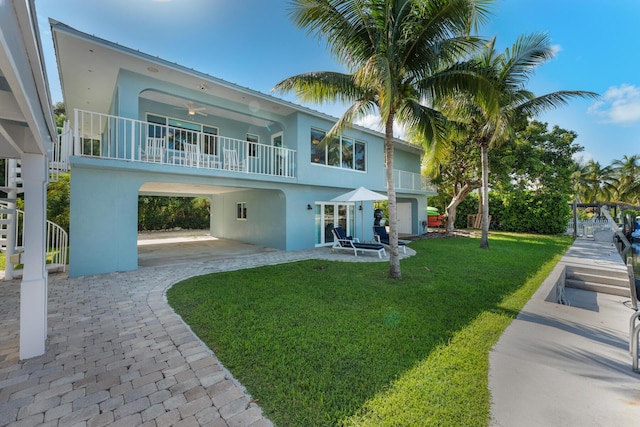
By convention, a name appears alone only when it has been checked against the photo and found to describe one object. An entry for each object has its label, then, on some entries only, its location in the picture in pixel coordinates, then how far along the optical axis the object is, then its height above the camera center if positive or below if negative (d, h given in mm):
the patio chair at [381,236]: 12652 -857
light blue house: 7770 +2385
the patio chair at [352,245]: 11055 -1165
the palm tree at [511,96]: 10508 +5165
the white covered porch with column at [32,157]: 2189 +861
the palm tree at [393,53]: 6426 +4385
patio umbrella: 11980 +979
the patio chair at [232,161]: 10297 +2289
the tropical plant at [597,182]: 32719 +4231
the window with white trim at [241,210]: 15094 +454
